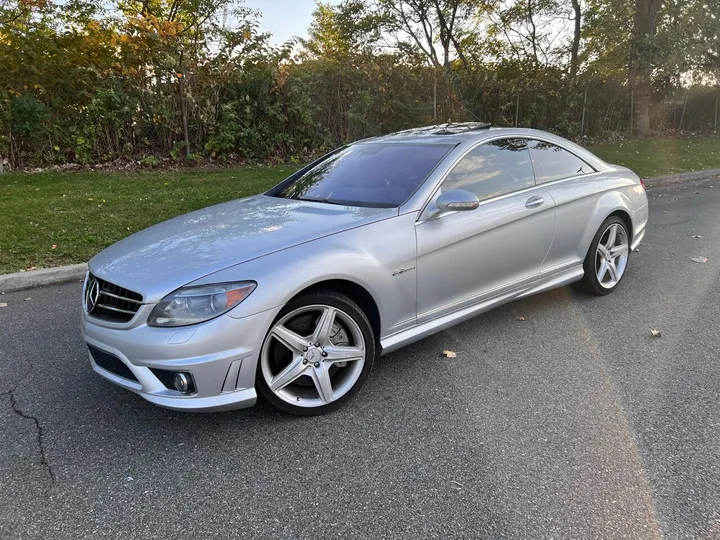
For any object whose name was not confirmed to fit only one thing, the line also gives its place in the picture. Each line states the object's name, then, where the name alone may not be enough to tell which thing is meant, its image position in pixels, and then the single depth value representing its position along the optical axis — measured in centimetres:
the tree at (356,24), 2096
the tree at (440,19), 2048
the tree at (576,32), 2127
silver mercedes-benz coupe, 249
